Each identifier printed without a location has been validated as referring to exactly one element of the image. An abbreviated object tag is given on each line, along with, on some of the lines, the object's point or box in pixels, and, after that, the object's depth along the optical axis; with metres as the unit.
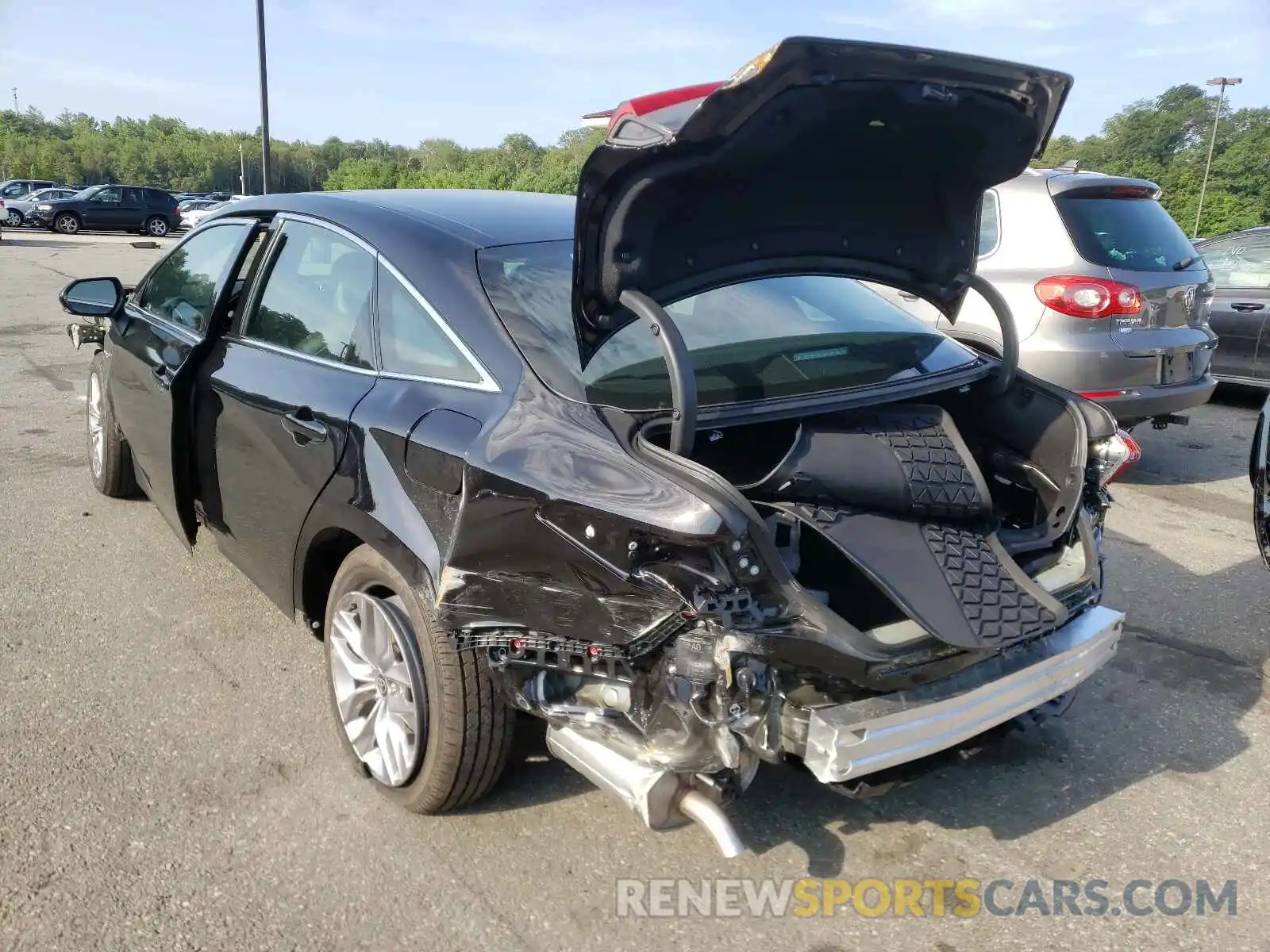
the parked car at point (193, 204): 37.00
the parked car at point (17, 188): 36.50
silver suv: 5.66
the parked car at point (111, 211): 32.22
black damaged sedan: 2.18
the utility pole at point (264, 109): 16.77
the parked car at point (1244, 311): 8.00
